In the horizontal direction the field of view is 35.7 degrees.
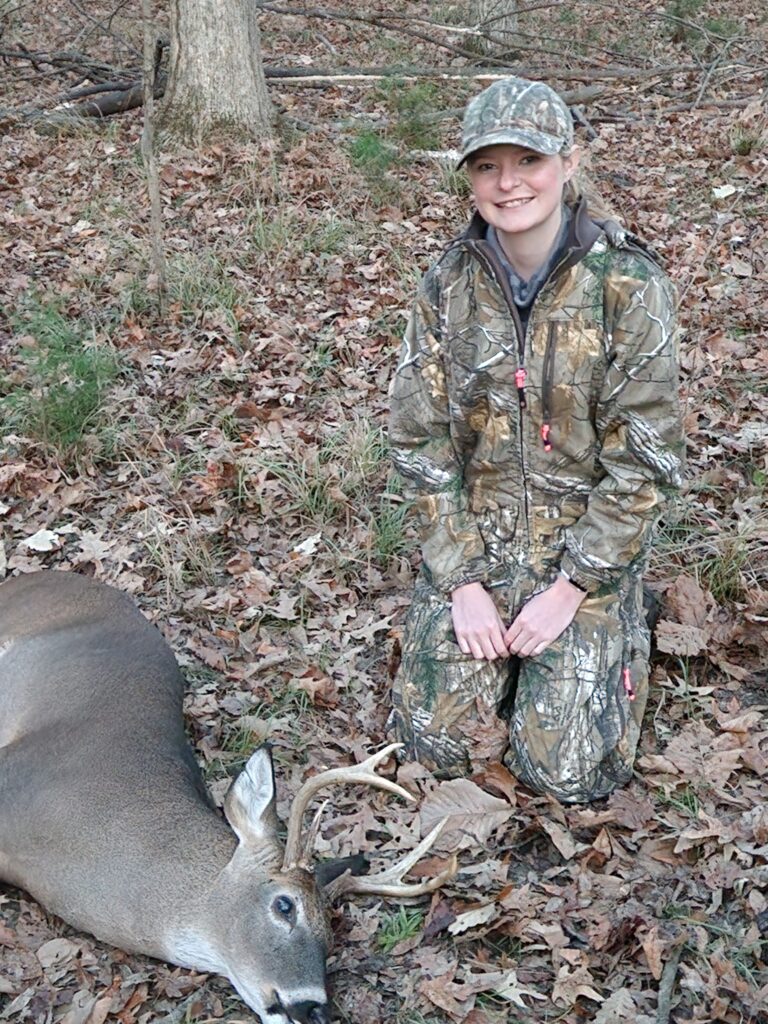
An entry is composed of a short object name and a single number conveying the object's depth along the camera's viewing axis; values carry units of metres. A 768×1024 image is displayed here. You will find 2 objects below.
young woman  3.79
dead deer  3.21
